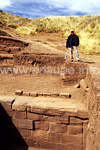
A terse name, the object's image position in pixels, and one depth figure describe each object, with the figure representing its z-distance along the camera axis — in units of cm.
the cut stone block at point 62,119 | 315
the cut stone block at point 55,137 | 331
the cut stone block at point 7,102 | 353
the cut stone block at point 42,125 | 334
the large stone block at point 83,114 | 298
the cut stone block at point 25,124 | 342
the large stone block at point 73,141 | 318
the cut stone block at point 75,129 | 313
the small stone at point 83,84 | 426
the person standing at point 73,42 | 549
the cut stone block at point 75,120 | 309
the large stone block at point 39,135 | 338
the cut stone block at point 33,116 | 334
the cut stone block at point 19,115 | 344
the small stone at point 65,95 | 390
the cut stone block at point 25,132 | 352
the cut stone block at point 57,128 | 324
